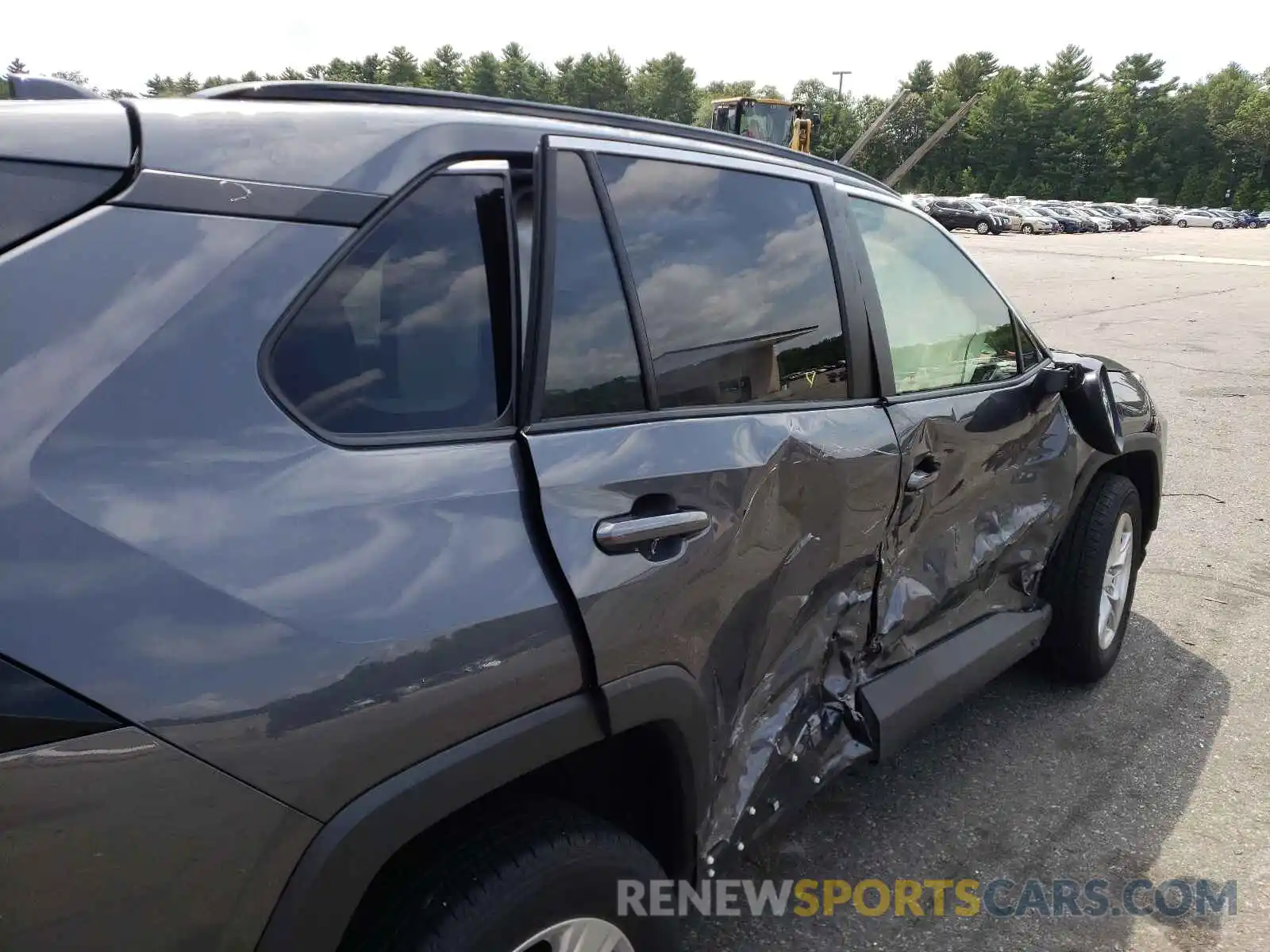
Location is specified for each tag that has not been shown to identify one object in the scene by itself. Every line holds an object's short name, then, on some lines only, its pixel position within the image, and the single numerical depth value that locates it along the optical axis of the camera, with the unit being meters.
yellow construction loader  29.63
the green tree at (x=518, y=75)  94.30
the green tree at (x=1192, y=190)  84.88
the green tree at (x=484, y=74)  98.00
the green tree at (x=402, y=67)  101.14
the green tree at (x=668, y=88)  99.62
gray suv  1.15
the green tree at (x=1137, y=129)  85.38
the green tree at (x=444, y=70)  101.90
